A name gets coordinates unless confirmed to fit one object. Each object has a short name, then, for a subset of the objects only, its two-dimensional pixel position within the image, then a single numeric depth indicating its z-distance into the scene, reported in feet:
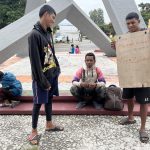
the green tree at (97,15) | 333.91
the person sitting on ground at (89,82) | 16.07
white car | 131.95
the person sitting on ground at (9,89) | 17.38
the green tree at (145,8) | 155.63
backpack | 16.29
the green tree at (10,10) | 113.39
